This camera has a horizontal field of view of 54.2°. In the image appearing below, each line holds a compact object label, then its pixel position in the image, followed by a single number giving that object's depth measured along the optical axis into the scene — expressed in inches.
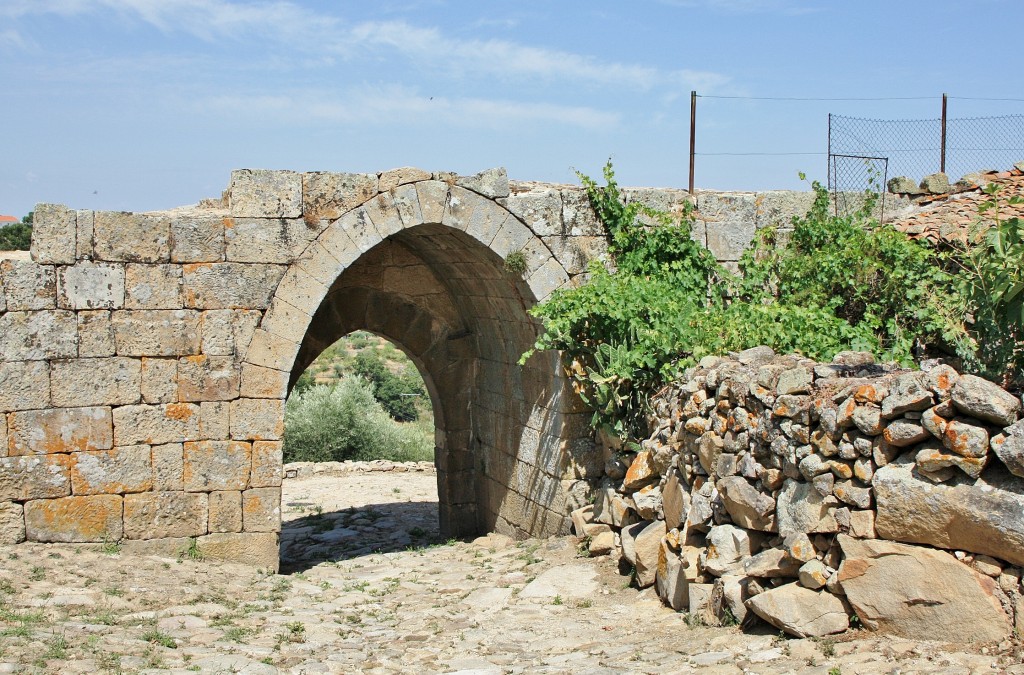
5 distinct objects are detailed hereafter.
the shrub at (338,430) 638.5
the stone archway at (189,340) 276.2
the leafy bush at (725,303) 282.8
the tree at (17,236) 577.3
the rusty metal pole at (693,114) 356.5
